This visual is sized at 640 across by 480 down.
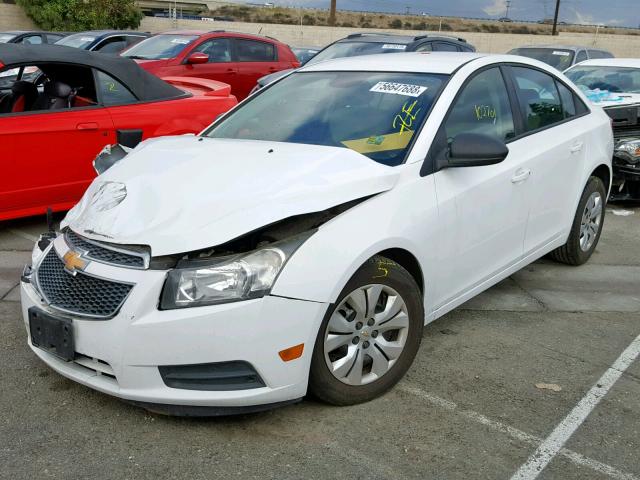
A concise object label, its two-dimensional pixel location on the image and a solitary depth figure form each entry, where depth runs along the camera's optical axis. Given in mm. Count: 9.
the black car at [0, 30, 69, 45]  14391
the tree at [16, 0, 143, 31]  32134
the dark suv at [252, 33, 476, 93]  9938
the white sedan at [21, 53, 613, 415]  2807
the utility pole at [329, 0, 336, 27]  42562
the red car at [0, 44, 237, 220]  5426
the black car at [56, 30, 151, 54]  12922
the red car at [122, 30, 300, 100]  10523
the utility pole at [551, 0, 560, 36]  51562
